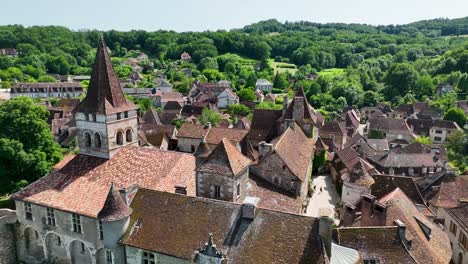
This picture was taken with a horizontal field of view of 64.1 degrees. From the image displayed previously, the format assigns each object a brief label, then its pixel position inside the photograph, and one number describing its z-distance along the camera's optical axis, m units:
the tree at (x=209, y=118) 82.37
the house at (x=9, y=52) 175.50
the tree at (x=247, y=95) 129.12
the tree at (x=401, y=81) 140.88
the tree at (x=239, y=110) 105.25
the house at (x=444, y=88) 131.38
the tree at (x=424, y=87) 135.50
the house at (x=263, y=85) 151.90
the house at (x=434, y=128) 85.31
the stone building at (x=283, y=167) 35.03
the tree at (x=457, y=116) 93.75
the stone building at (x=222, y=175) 28.72
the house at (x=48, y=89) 118.93
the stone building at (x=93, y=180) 29.16
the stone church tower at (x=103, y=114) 32.59
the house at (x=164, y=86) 136.15
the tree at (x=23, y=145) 43.03
